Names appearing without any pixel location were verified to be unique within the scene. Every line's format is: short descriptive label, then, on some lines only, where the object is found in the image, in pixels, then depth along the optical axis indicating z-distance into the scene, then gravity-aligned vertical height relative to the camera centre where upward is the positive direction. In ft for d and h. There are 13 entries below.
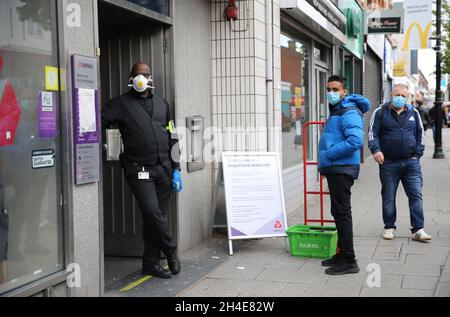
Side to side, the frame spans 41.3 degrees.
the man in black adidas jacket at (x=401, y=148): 23.35 -1.02
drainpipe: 26.08 +2.25
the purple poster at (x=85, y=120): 15.08 +0.16
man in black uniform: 17.75 -0.65
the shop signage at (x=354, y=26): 47.11 +8.07
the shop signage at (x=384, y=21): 54.54 +9.31
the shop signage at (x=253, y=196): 22.21 -2.72
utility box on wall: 22.57 -0.71
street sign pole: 62.28 +2.86
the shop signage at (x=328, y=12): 33.99 +6.88
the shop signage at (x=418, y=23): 58.34 +9.75
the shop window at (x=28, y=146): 13.30 -0.44
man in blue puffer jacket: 18.81 -1.32
